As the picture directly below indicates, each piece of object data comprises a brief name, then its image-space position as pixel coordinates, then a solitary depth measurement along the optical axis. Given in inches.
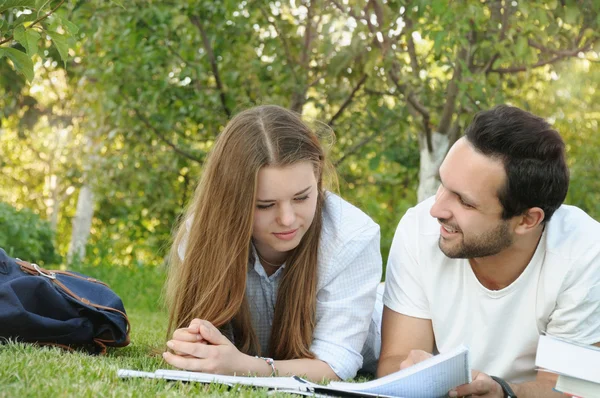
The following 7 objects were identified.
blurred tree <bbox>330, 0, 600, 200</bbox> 200.5
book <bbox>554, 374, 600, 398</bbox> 92.2
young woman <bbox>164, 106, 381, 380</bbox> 120.2
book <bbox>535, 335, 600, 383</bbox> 90.2
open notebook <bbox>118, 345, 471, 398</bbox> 95.6
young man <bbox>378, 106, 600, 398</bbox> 117.7
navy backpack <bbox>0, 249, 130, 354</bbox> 118.3
